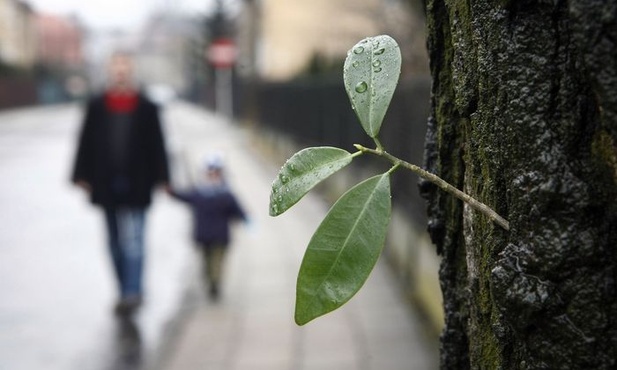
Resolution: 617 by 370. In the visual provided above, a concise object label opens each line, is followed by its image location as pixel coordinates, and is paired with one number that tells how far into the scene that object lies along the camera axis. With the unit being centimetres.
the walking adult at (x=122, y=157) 534
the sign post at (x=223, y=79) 2775
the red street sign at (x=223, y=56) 2756
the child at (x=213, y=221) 592
